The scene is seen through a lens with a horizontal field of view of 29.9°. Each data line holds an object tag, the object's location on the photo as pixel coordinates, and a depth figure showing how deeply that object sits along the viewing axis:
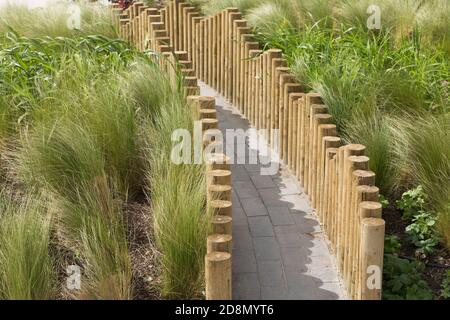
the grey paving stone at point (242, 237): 6.67
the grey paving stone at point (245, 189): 7.54
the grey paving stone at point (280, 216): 7.06
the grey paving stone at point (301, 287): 6.02
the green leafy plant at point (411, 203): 6.82
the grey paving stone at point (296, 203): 7.29
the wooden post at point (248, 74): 9.19
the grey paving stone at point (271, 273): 6.16
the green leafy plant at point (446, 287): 5.97
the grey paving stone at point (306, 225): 6.95
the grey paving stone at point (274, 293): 5.97
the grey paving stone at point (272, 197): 7.37
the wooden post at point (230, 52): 9.79
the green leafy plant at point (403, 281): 5.95
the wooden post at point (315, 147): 7.09
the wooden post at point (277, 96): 8.28
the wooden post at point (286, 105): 8.02
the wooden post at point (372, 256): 5.51
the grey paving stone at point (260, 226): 6.86
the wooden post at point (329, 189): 6.64
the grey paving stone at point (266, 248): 6.52
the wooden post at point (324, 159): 6.79
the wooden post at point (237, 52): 9.52
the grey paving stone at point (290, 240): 6.70
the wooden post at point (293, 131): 7.76
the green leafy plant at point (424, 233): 6.41
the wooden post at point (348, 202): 6.05
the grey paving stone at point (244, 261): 6.34
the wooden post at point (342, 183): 6.20
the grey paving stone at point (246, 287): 5.98
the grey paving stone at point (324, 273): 6.28
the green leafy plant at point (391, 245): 6.39
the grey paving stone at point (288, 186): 7.61
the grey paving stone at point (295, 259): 6.38
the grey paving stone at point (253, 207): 7.21
